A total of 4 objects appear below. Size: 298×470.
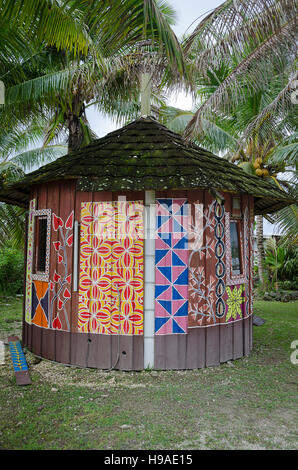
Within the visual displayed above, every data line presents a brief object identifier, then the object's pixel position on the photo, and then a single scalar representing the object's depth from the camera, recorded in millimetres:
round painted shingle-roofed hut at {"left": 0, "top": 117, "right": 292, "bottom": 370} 6215
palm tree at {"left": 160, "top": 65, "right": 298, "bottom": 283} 11072
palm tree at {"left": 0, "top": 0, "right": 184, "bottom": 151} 4992
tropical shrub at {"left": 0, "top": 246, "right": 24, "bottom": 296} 15227
